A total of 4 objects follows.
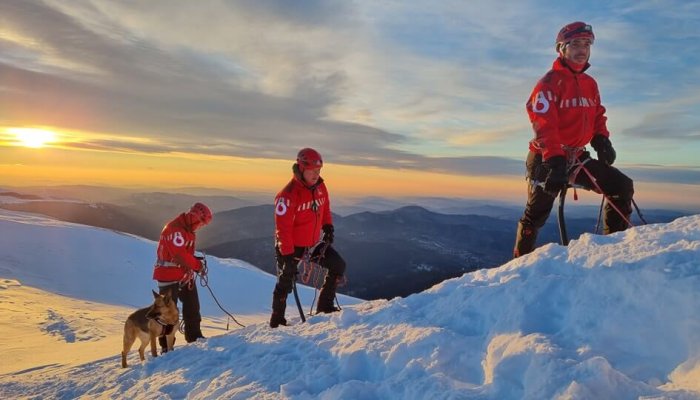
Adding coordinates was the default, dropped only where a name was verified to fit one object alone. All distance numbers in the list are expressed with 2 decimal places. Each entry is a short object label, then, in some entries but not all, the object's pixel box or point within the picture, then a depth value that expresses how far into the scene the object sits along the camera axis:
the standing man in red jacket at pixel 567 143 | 5.38
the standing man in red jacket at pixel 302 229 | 6.97
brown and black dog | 7.39
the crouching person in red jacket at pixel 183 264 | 7.93
